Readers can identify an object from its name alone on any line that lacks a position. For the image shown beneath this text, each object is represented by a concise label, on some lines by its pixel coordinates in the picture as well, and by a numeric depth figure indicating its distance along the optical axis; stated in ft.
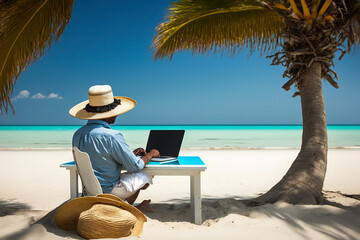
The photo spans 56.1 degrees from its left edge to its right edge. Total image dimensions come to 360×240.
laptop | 11.54
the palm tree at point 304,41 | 13.19
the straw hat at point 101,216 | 8.57
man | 9.73
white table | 10.28
